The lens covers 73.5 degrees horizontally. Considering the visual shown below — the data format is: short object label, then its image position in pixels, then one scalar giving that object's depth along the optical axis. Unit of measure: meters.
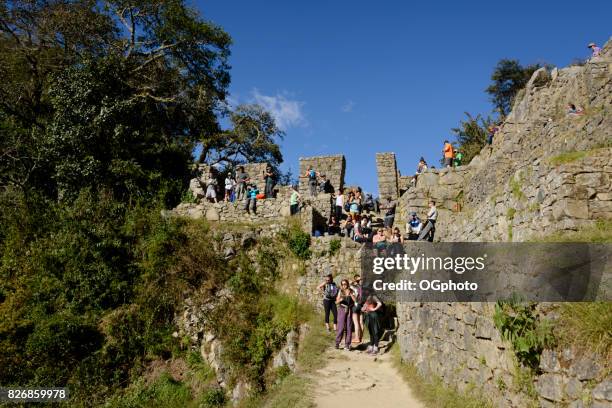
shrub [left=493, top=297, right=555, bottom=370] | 4.06
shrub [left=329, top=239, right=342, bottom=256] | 13.44
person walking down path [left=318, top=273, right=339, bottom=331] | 11.03
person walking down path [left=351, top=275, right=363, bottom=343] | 10.21
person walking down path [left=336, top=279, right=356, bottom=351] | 10.08
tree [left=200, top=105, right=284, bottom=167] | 21.36
